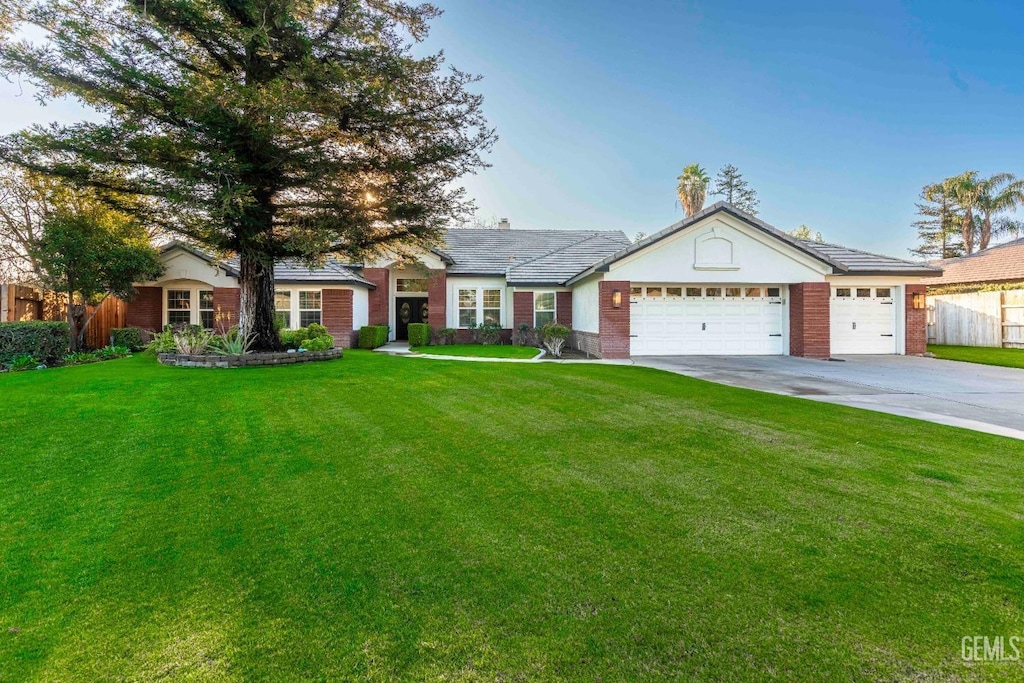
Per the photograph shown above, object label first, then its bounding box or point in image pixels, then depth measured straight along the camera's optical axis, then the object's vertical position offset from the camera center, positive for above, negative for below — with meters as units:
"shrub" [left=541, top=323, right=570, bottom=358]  16.39 -0.12
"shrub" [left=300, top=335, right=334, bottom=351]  12.66 -0.25
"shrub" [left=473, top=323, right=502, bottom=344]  19.64 +0.01
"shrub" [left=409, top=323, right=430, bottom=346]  18.03 +0.04
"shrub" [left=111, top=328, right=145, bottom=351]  15.94 -0.02
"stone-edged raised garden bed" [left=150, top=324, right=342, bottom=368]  10.89 -0.38
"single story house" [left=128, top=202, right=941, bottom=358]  14.62 +1.41
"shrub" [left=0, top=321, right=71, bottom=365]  11.03 -0.06
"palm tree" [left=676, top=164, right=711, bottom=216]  33.22 +10.88
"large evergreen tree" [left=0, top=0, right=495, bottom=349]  9.31 +4.93
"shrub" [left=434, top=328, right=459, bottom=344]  19.36 -0.06
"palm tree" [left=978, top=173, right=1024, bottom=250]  29.72 +8.88
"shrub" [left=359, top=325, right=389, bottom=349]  17.89 -0.06
